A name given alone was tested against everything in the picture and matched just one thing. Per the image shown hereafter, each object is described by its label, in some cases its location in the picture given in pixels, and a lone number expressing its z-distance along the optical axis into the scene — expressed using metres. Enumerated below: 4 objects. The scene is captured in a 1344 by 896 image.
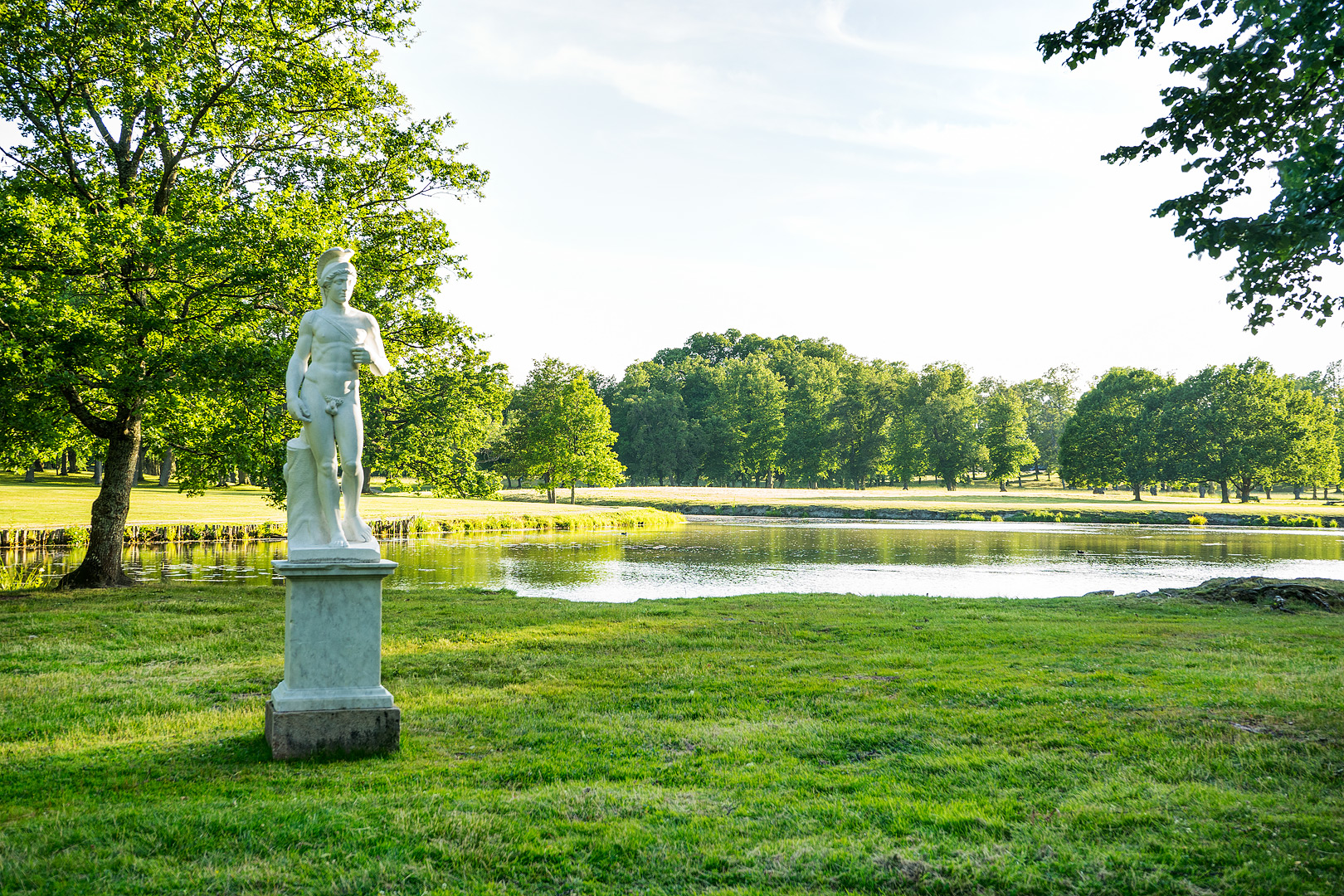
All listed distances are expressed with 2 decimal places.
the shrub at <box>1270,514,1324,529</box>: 49.84
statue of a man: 6.65
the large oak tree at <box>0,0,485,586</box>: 13.03
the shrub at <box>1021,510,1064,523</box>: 55.09
